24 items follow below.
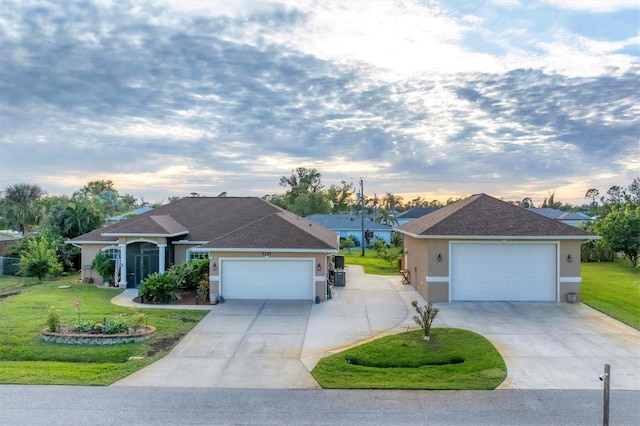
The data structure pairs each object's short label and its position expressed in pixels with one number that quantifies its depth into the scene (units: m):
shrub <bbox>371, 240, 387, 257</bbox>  32.26
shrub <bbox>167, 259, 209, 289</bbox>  18.81
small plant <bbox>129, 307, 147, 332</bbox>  12.06
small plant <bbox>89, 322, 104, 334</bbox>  11.70
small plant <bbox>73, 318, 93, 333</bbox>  11.74
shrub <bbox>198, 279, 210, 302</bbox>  17.72
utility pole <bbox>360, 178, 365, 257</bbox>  43.54
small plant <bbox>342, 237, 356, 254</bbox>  43.24
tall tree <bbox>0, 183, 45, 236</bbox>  41.75
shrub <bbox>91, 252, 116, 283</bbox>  20.88
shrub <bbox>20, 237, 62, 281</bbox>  22.27
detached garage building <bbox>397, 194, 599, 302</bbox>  16.89
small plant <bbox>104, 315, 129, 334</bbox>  11.71
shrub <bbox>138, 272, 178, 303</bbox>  17.05
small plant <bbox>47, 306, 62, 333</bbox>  11.81
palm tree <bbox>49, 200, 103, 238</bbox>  27.77
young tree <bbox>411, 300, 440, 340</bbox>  11.69
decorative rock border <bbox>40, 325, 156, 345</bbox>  11.39
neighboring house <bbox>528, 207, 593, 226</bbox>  54.98
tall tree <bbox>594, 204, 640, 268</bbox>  28.08
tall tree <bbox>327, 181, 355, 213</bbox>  79.12
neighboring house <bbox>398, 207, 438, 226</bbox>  62.43
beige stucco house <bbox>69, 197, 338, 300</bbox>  17.38
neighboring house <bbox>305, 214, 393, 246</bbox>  50.59
